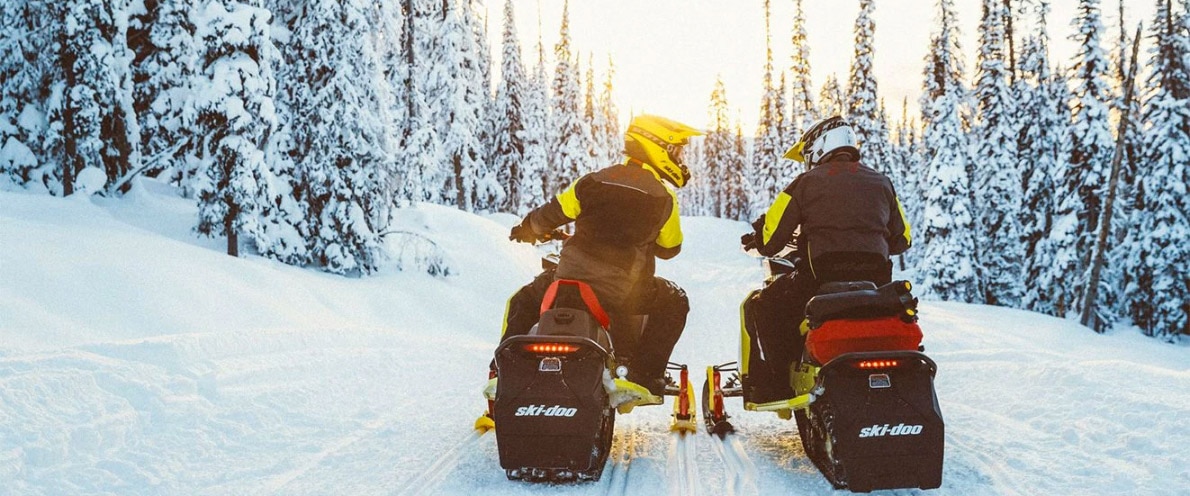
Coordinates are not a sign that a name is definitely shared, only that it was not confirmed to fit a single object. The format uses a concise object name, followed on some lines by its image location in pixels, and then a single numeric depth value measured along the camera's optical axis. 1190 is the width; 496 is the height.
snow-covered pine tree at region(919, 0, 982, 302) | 30.36
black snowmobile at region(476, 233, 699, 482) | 4.17
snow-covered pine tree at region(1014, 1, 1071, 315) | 30.12
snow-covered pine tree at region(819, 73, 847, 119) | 41.34
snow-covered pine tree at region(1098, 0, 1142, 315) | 27.70
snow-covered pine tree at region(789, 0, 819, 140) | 40.66
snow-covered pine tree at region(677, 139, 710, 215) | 117.62
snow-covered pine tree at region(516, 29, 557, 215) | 46.31
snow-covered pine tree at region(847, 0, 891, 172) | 34.84
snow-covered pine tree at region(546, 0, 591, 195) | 50.34
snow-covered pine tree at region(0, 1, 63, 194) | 16.31
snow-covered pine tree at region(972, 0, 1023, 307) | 31.64
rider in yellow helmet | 4.87
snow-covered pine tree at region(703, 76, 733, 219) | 77.12
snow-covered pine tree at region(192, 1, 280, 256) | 13.68
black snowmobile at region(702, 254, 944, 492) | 3.85
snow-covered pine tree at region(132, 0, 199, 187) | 14.40
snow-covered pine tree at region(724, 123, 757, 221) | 76.75
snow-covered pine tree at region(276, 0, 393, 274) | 16.02
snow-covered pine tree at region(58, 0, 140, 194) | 15.72
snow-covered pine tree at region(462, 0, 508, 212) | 40.84
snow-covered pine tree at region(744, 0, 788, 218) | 48.42
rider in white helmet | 4.68
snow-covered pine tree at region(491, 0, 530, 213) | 46.66
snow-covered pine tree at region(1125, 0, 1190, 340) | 26.02
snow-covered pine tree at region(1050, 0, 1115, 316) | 27.39
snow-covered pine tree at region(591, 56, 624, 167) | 68.05
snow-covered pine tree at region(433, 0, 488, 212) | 35.22
